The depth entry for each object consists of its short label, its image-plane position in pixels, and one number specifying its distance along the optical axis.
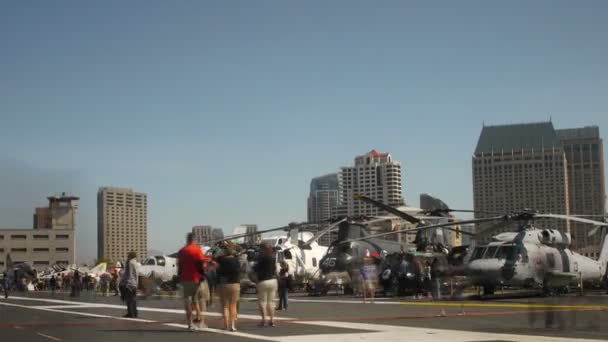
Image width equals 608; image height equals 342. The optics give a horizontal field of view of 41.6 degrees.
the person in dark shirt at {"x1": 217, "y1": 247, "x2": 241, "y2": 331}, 16.23
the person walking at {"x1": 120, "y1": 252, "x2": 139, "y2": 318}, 20.64
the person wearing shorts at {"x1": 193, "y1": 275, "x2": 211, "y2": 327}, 16.38
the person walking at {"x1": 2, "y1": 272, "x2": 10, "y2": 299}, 42.00
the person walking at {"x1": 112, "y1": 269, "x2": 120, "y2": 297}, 48.88
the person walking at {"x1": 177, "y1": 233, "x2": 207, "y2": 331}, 16.28
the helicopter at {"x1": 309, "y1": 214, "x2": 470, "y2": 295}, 37.67
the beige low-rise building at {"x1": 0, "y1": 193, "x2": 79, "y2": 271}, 176.38
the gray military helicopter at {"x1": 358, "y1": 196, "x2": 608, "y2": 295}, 30.28
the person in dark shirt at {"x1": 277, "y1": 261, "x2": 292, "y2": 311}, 24.61
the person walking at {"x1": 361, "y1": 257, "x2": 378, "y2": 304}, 30.36
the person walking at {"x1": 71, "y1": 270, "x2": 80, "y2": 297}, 47.44
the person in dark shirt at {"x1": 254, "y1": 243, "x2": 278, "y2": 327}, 17.08
